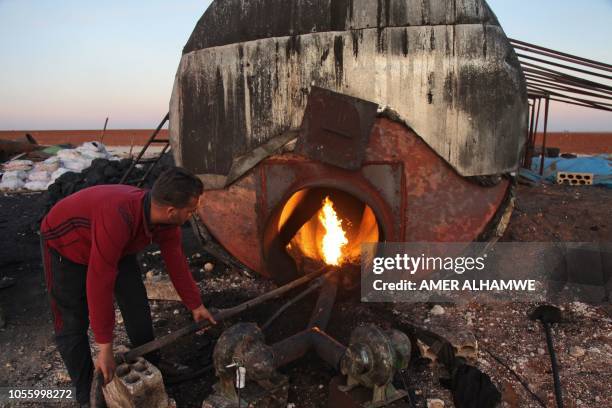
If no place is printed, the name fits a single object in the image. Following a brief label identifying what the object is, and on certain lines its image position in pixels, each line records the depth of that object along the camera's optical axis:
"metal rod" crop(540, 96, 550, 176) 8.97
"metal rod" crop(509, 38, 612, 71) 6.23
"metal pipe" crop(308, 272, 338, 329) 3.65
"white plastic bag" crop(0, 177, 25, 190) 12.17
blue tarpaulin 9.98
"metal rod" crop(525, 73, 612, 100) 6.65
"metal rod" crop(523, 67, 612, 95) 6.57
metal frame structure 6.29
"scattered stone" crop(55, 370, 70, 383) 3.48
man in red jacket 2.49
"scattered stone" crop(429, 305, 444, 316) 4.27
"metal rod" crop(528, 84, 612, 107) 7.30
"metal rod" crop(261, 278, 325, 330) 3.82
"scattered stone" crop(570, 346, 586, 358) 3.60
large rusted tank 3.87
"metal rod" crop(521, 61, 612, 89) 6.47
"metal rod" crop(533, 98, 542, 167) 9.53
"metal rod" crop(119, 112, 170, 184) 5.61
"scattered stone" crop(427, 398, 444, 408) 3.02
